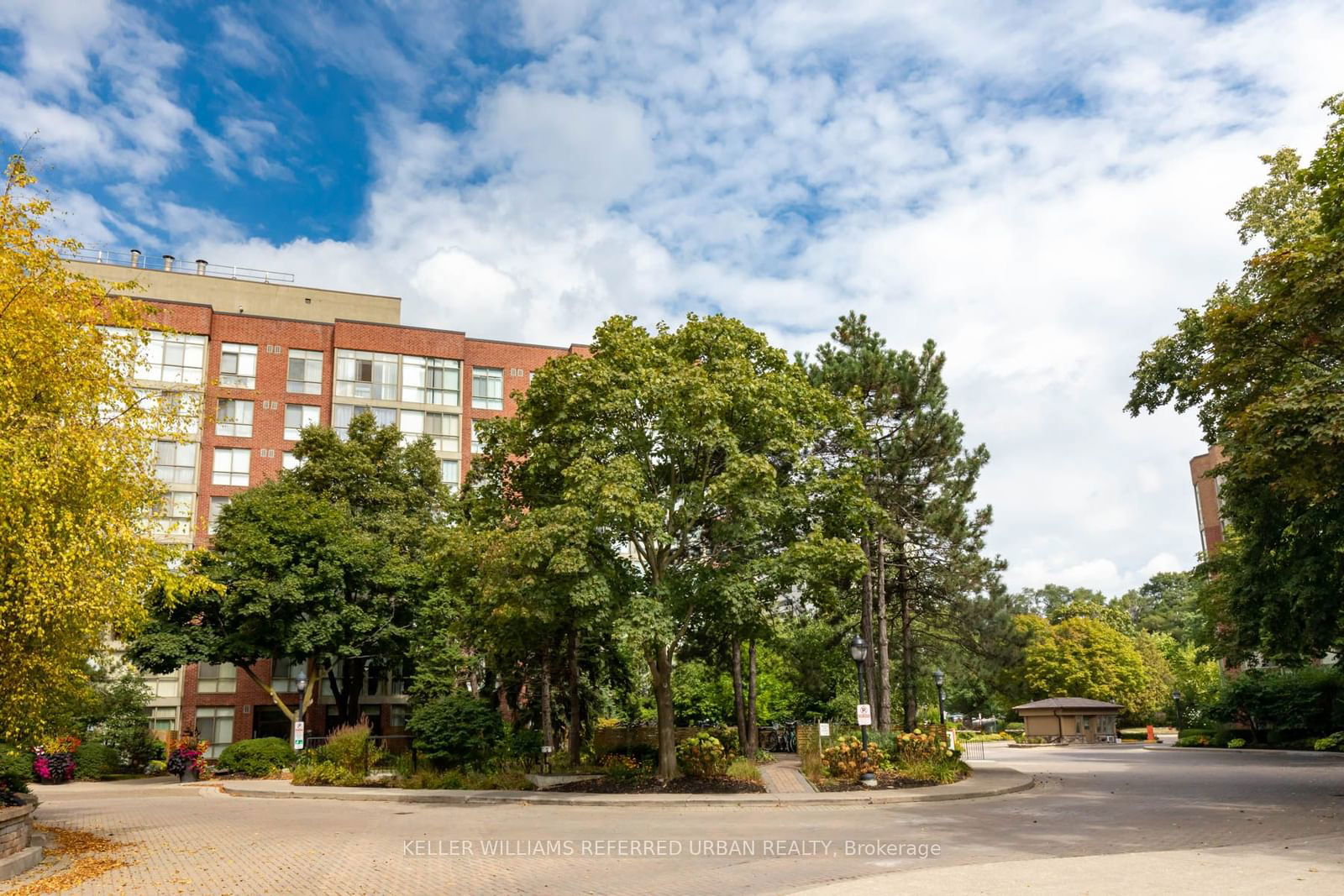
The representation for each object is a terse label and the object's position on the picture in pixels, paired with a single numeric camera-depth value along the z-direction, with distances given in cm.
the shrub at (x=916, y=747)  2497
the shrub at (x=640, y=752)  2688
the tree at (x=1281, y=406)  1606
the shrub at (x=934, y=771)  2356
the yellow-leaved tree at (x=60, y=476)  1210
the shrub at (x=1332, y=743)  3547
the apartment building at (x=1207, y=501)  6312
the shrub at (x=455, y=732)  2561
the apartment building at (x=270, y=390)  4531
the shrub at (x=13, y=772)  1444
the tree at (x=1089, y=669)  6762
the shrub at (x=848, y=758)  2330
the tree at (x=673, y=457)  2088
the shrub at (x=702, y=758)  2344
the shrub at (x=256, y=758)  3148
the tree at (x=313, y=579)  3384
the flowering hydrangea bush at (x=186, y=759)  3284
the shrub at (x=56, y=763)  3159
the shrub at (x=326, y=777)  2612
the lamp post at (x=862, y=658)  2227
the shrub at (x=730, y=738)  3002
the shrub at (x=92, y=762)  3441
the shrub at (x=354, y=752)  2686
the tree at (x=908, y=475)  2909
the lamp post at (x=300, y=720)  3059
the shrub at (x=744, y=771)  2270
